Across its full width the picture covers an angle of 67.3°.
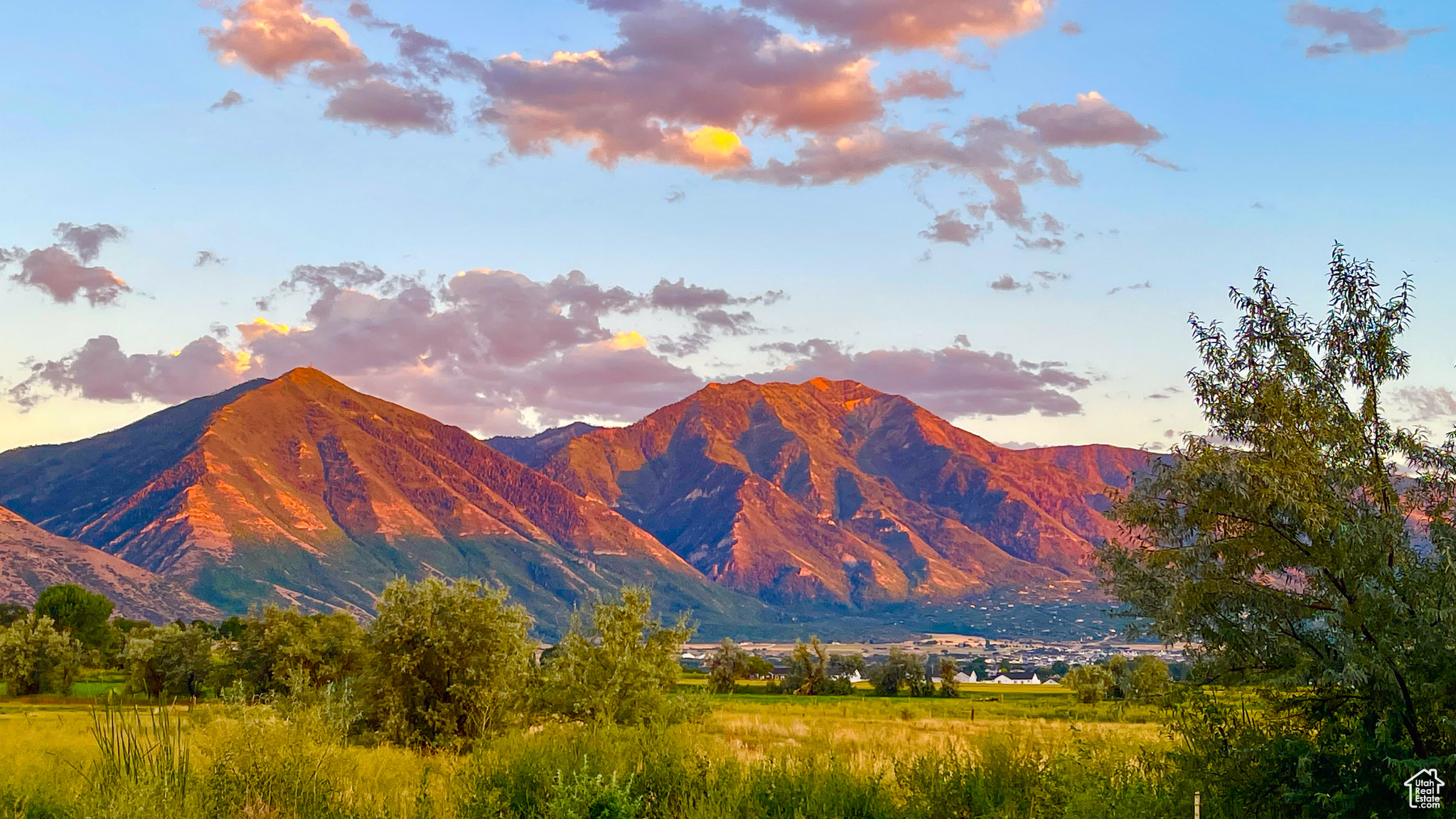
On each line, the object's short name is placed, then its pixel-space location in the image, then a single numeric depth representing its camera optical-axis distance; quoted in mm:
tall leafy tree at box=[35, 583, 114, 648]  129625
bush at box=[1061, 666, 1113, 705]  89188
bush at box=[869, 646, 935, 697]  116438
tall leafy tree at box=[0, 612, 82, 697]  87750
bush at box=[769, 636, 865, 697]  112375
